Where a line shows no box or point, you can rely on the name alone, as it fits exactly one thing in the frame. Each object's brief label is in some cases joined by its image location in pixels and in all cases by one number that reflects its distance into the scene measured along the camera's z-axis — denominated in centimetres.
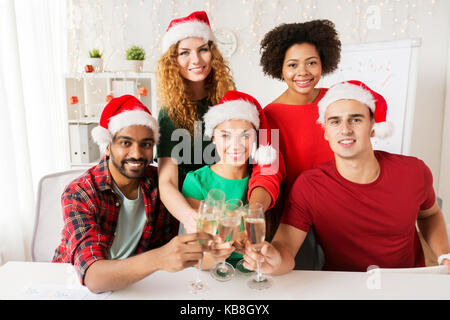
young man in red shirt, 146
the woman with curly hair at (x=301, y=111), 171
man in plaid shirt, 130
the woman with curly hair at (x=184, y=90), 164
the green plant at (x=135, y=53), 324
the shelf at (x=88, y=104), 326
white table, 113
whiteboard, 253
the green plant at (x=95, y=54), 327
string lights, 343
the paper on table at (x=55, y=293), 113
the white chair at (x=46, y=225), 173
